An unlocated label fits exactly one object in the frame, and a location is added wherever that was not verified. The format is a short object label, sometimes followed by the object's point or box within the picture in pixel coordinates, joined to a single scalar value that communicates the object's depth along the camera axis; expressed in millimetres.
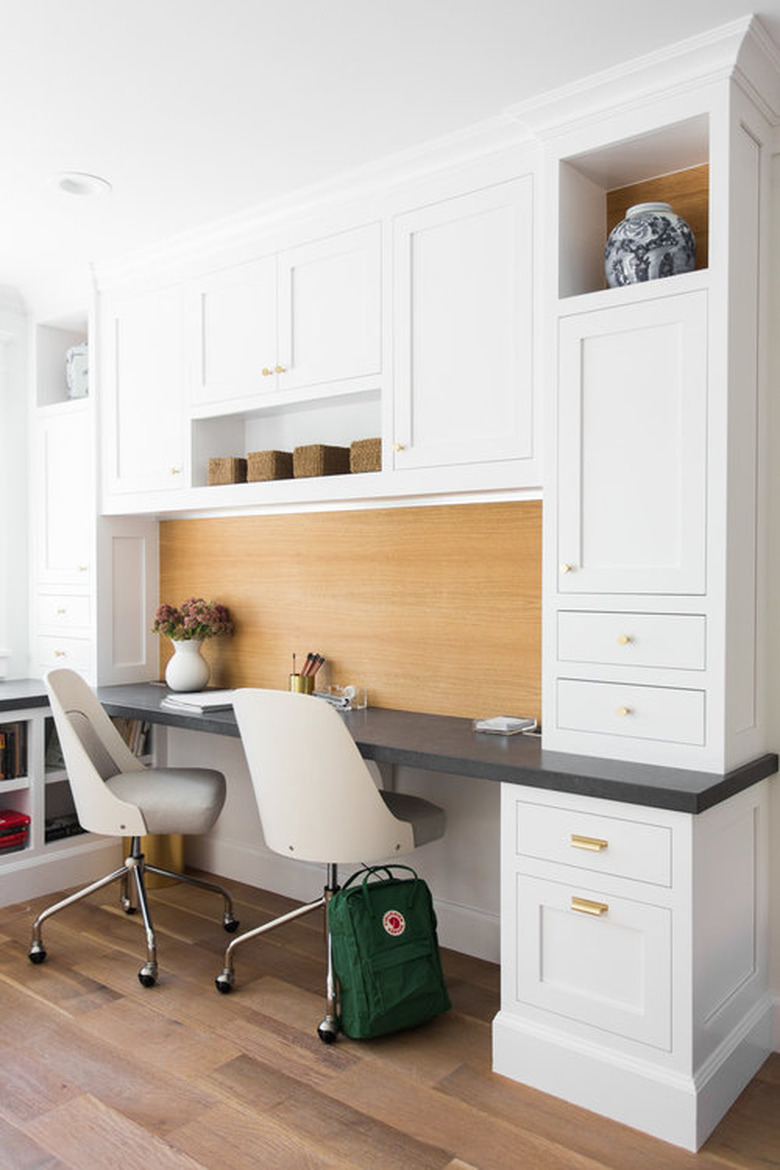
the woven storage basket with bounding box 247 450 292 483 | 3246
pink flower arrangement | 3639
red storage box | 3553
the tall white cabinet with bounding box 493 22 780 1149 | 2131
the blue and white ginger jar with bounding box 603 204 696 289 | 2316
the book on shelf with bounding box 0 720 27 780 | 3598
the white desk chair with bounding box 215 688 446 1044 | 2510
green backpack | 2473
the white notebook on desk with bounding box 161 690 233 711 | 3227
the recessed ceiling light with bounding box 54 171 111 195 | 2916
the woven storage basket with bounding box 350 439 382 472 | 2961
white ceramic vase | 3621
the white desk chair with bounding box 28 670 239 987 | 2963
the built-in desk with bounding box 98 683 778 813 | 2084
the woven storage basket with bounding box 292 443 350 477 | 3111
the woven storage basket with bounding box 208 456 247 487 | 3383
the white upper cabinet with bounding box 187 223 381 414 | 2959
